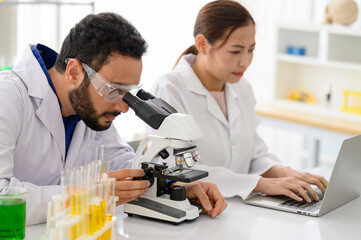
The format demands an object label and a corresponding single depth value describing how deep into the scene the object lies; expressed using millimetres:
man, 1655
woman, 2079
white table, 1623
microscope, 1619
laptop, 1774
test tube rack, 1386
